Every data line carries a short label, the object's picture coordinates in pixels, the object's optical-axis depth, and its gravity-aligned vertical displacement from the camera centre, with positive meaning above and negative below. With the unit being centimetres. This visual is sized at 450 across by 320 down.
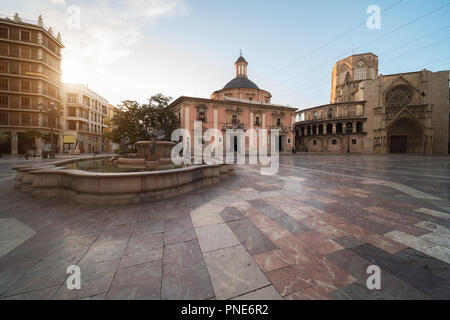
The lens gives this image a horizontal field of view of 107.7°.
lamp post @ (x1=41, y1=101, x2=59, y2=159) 1604 +420
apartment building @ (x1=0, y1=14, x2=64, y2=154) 2338 +1062
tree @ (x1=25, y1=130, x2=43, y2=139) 2186 +295
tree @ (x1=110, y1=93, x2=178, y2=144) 2509 +584
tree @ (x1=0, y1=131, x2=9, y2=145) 1955 +216
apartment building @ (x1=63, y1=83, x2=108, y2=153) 2944 +715
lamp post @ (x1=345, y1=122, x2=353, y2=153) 3031 +567
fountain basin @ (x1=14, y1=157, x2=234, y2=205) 369 -72
